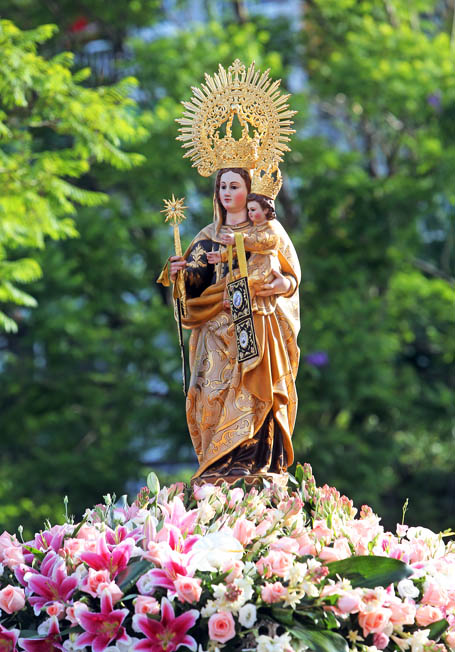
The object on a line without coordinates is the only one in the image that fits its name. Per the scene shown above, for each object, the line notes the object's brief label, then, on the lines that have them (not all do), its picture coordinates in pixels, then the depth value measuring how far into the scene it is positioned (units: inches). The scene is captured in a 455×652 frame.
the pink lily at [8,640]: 478.9
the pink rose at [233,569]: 481.7
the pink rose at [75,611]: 471.5
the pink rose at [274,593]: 477.1
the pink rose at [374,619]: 479.5
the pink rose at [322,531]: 522.6
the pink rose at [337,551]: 505.0
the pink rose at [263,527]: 514.6
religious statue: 633.0
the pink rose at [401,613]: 489.1
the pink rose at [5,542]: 517.6
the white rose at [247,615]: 470.3
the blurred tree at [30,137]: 962.1
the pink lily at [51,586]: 488.4
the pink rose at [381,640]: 485.7
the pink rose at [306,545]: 509.0
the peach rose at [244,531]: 505.0
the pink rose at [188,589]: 470.3
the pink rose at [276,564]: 485.1
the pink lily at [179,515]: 508.7
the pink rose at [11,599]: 489.1
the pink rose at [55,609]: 478.6
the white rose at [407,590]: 499.2
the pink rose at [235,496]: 539.7
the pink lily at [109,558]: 490.6
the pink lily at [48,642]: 477.1
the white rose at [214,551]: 482.6
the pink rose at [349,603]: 476.4
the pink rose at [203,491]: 547.8
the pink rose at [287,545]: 500.7
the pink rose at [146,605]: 468.8
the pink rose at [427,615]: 497.7
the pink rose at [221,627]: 464.1
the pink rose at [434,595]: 505.4
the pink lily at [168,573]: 476.7
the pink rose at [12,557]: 508.1
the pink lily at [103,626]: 468.8
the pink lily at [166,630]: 465.1
